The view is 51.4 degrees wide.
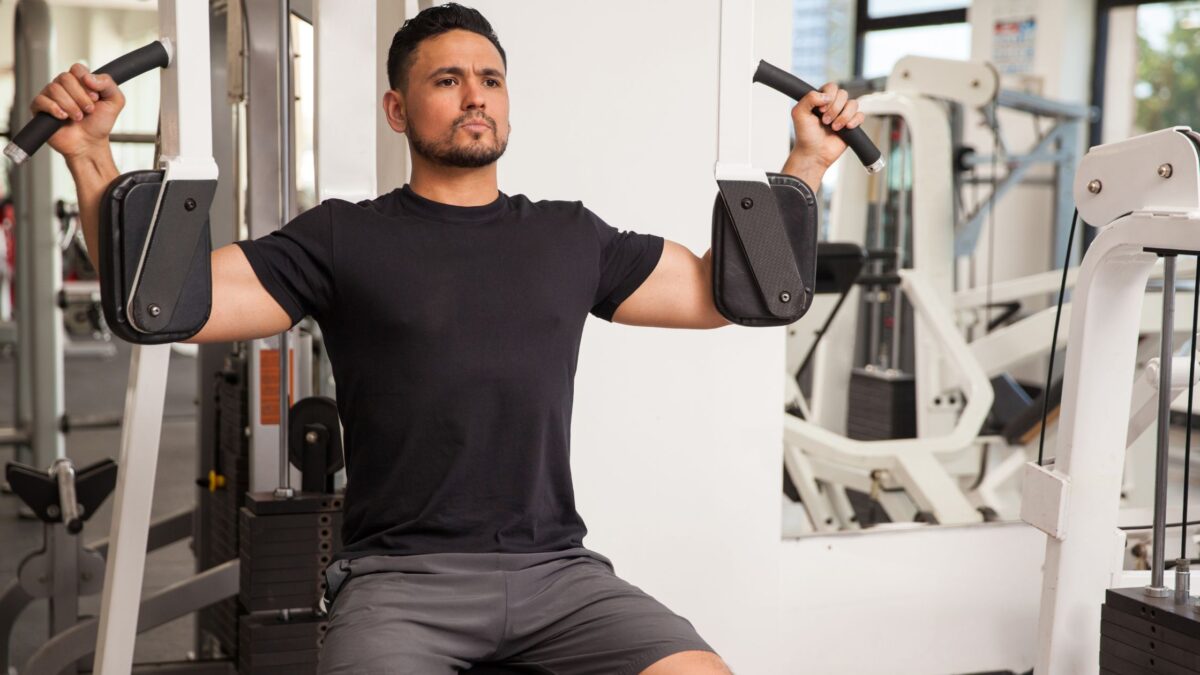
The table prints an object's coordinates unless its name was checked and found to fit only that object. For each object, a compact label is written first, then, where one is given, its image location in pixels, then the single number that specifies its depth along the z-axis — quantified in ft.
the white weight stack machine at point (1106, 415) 5.63
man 5.01
